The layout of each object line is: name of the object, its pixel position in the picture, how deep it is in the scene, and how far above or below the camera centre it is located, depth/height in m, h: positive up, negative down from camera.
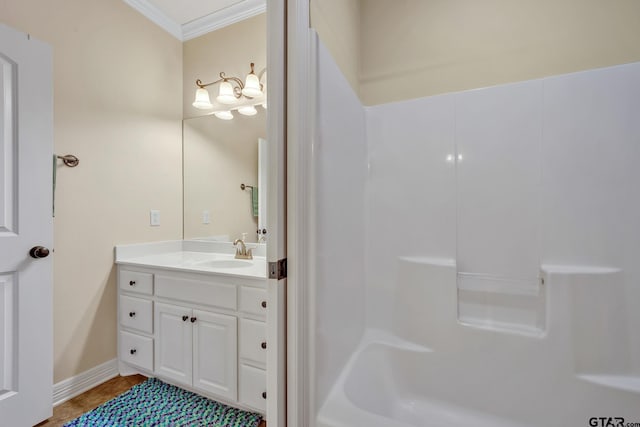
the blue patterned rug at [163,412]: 1.46 -1.07
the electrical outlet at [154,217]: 2.16 -0.02
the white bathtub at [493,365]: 1.24 -0.72
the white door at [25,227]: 1.31 -0.06
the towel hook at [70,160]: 1.65 +0.33
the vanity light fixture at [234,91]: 2.01 +0.92
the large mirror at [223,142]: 2.11 +0.58
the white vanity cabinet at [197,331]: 1.46 -0.67
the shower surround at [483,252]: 1.23 -0.19
